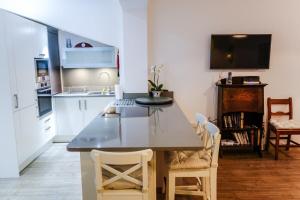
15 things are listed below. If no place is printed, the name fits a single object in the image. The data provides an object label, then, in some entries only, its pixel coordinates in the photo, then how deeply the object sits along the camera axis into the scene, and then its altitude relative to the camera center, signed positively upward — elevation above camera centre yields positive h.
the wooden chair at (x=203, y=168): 2.03 -0.78
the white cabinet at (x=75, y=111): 4.36 -0.65
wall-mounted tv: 3.67 +0.32
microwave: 3.82 +0.04
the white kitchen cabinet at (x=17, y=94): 3.05 -0.25
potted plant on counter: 3.51 -0.14
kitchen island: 1.67 -0.47
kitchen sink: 4.54 -0.35
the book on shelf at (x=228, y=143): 3.78 -1.07
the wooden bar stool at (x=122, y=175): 1.52 -0.66
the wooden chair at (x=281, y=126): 3.57 -0.78
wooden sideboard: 3.63 -0.67
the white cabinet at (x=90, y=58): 4.49 +0.29
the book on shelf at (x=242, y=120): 3.75 -0.71
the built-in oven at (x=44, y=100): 3.89 -0.42
